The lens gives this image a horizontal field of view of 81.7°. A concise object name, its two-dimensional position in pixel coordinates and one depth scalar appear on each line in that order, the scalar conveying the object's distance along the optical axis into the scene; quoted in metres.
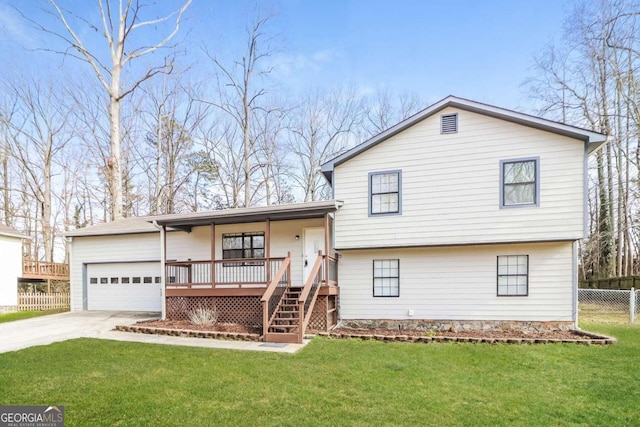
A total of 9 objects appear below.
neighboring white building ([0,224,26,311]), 15.80
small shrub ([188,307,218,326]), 10.58
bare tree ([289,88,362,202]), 25.70
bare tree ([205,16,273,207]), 21.97
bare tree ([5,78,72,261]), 23.72
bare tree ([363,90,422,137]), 25.27
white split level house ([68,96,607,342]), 9.30
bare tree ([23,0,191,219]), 19.41
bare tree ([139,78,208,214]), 24.58
